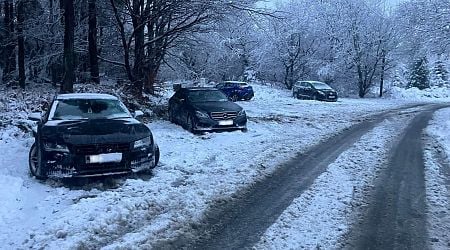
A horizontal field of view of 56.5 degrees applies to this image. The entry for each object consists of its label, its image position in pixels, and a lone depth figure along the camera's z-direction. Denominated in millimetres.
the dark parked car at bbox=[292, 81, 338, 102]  29766
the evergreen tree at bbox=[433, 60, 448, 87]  50412
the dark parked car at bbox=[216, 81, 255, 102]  28984
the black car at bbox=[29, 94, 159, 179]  6500
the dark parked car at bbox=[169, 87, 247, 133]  12352
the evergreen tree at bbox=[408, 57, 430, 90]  47719
